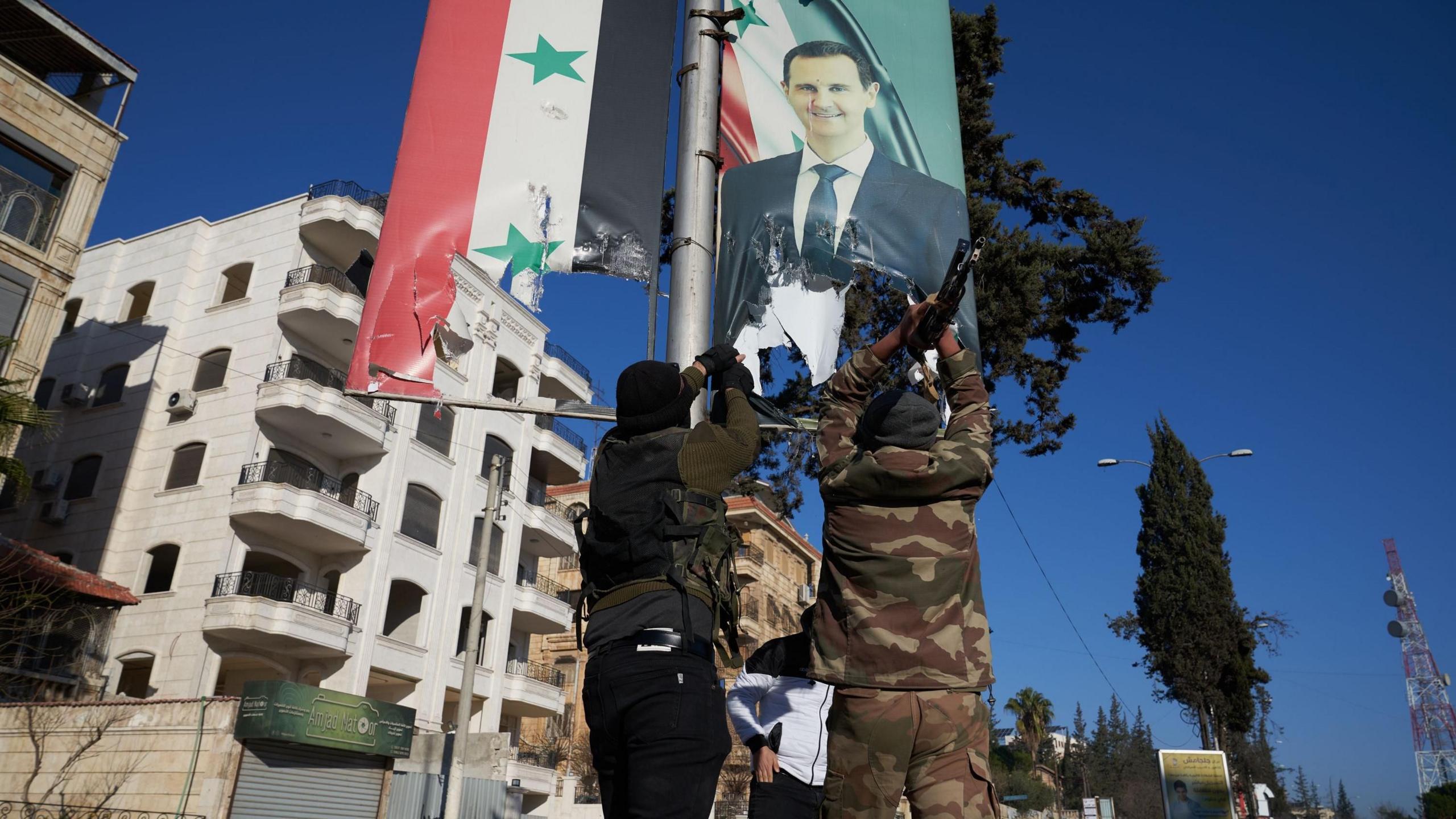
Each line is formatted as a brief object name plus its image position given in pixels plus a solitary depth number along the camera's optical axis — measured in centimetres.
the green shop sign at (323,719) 1655
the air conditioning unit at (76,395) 2630
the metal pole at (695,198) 412
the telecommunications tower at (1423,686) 7325
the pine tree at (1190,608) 3033
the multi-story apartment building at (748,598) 3706
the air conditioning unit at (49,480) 2545
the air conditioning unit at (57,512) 2488
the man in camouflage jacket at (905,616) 318
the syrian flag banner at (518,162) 470
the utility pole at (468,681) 1981
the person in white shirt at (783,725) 450
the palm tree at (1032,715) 8094
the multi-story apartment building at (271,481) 2236
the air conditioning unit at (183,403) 2459
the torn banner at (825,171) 504
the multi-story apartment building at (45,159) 1756
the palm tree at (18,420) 1162
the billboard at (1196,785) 1880
